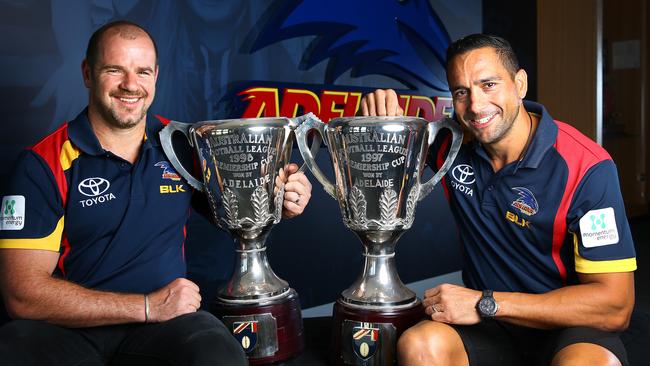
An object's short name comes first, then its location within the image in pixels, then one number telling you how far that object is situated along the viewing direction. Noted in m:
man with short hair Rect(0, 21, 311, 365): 1.64
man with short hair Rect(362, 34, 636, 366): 1.61
